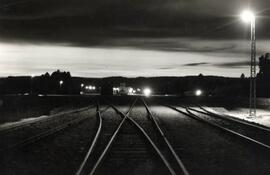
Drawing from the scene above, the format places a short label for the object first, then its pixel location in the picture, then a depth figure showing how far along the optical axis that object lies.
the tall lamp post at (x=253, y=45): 19.51
